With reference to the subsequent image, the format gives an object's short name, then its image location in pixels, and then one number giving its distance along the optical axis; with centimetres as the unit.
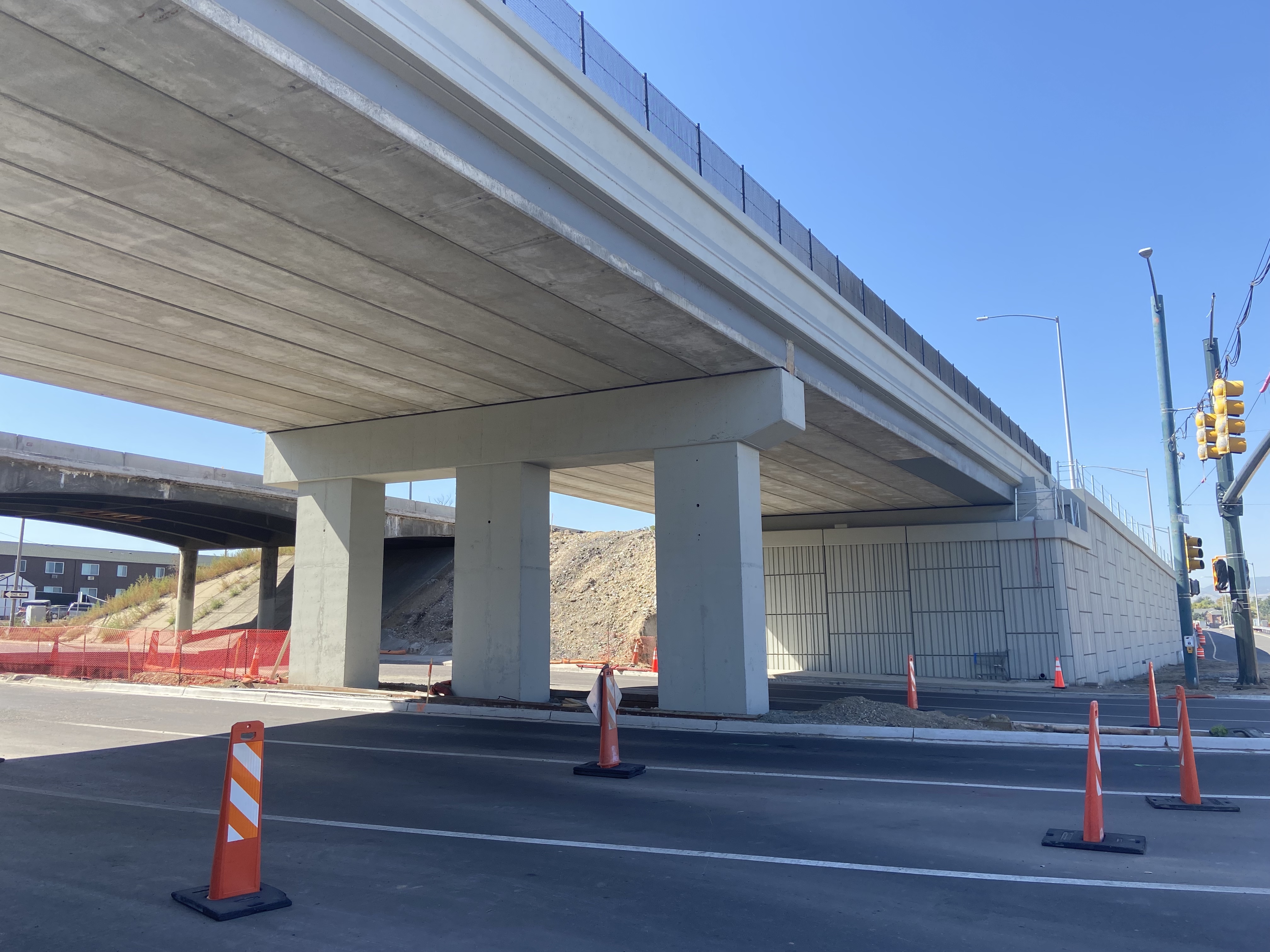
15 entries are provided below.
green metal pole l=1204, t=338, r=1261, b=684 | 2178
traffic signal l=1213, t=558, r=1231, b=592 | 2155
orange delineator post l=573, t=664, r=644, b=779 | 1037
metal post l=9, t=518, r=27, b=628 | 5069
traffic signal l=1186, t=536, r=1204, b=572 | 2258
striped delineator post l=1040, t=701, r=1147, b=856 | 695
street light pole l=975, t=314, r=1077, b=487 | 3034
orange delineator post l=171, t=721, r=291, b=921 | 557
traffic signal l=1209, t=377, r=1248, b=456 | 1535
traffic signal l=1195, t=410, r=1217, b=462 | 1800
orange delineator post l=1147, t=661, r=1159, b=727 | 1484
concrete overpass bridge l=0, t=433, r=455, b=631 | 3070
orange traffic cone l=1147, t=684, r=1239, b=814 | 855
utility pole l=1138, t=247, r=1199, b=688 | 2245
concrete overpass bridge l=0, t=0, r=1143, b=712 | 809
